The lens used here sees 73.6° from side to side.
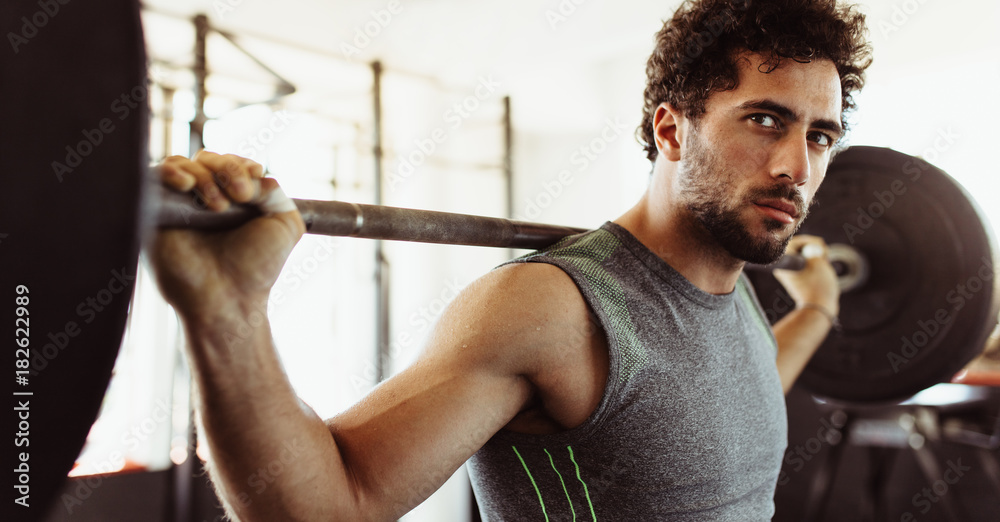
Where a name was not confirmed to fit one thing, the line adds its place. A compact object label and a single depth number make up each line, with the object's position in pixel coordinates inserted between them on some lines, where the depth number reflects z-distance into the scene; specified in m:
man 0.60
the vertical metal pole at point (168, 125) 3.17
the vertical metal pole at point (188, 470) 3.19
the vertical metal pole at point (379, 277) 4.06
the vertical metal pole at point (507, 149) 5.07
